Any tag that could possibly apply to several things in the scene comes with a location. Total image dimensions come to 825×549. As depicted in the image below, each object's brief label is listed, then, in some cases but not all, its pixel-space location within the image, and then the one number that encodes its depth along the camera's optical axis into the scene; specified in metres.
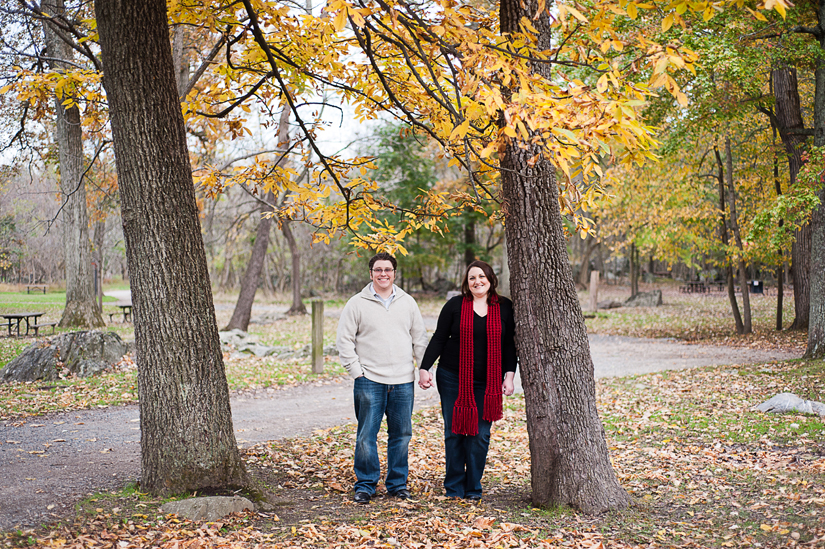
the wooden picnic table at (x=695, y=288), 34.59
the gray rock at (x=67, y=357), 9.48
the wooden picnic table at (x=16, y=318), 13.45
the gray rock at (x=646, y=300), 26.83
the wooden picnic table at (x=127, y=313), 19.55
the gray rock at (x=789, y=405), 6.94
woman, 4.60
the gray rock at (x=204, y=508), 4.07
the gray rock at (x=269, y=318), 22.04
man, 4.73
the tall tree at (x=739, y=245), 14.84
